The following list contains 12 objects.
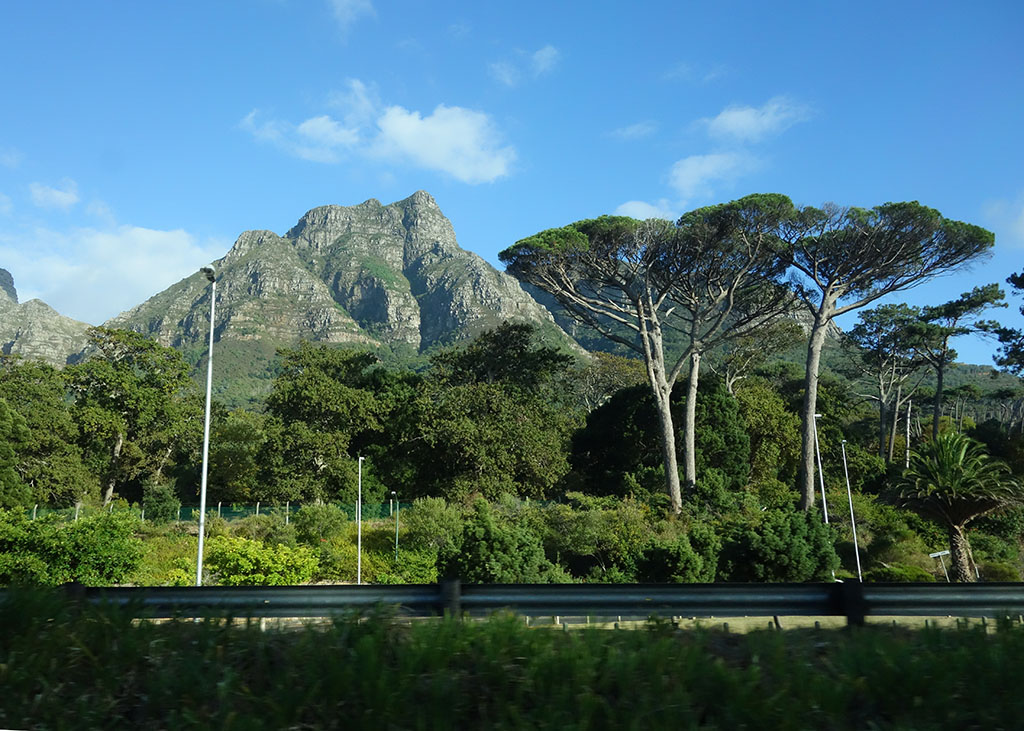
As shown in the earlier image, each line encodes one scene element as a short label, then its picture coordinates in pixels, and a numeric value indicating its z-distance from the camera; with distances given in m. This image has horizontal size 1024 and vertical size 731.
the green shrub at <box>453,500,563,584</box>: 26.80
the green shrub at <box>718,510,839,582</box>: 28.52
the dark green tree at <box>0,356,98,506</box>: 46.84
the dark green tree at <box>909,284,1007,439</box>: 50.62
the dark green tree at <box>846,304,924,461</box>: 59.59
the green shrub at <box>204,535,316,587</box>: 28.09
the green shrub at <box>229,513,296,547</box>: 34.28
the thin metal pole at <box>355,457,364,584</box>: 32.86
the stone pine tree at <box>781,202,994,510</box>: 35.81
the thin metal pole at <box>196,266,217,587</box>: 22.27
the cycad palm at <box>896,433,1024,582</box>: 24.88
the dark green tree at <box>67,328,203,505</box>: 50.59
